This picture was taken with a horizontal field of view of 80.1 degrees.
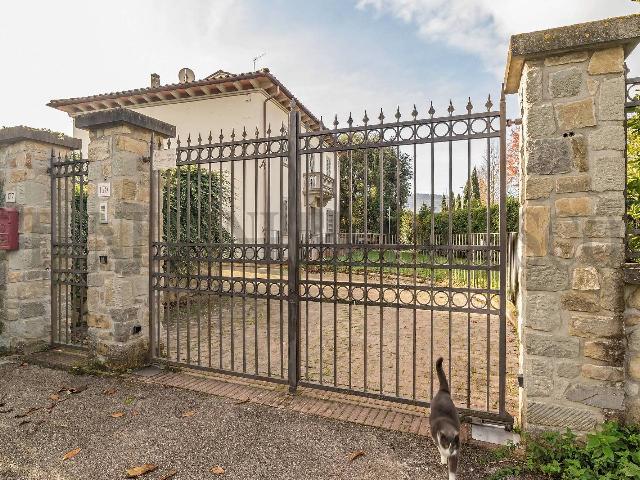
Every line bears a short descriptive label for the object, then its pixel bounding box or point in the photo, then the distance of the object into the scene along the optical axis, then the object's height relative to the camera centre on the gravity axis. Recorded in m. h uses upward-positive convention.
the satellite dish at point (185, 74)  16.36 +7.09
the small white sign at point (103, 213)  4.55 +0.31
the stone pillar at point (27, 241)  5.18 -0.03
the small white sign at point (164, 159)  4.62 +0.98
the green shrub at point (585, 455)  2.37 -1.44
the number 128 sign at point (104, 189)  4.53 +0.59
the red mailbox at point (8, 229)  5.11 +0.13
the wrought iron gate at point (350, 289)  3.22 -0.49
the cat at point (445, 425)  2.35 -1.21
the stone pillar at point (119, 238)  4.49 +0.01
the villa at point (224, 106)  12.95 +5.04
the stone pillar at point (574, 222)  2.59 +0.12
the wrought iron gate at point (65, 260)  5.13 -0.30
